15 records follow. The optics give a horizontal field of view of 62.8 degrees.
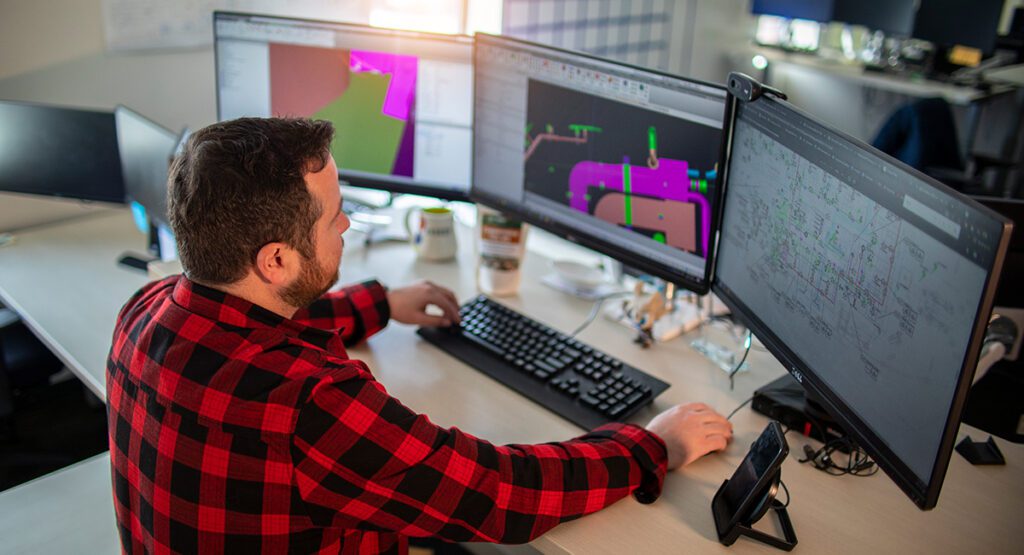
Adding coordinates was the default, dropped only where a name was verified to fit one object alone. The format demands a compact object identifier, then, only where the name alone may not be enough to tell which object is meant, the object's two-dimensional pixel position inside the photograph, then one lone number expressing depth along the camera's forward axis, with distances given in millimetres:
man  944
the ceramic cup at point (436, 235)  1952
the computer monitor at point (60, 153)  2051
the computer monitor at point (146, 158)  1889
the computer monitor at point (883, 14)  4523
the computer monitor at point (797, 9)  4724
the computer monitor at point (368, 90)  1851
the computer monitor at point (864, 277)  864
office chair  3426
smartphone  1067
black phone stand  1075
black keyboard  1364
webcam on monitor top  1241
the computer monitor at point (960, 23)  4156
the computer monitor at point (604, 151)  1416
